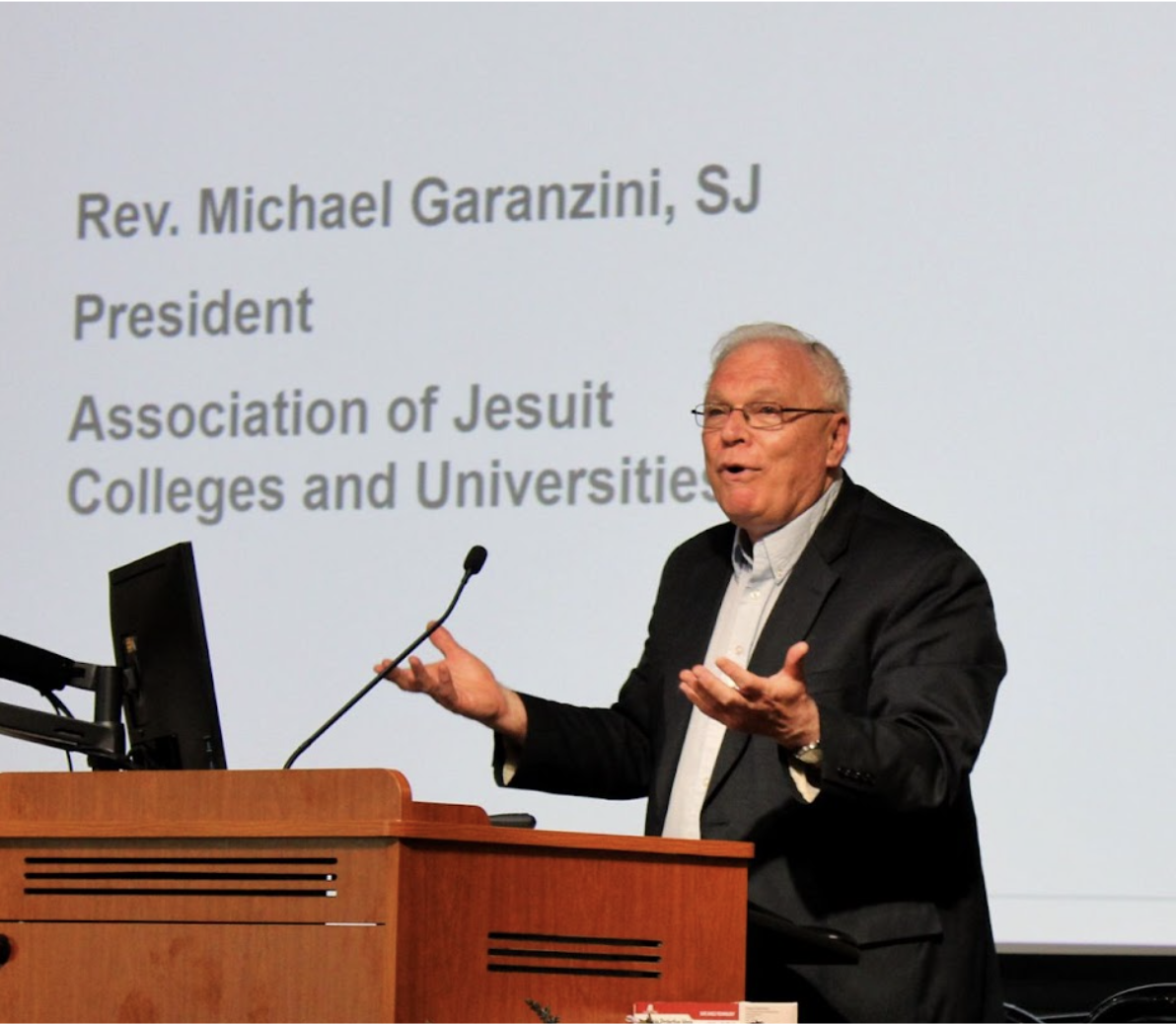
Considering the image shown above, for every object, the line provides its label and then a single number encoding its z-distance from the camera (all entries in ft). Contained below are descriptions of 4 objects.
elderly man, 16.66
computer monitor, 18.48
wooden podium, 13.48
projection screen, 25.39
